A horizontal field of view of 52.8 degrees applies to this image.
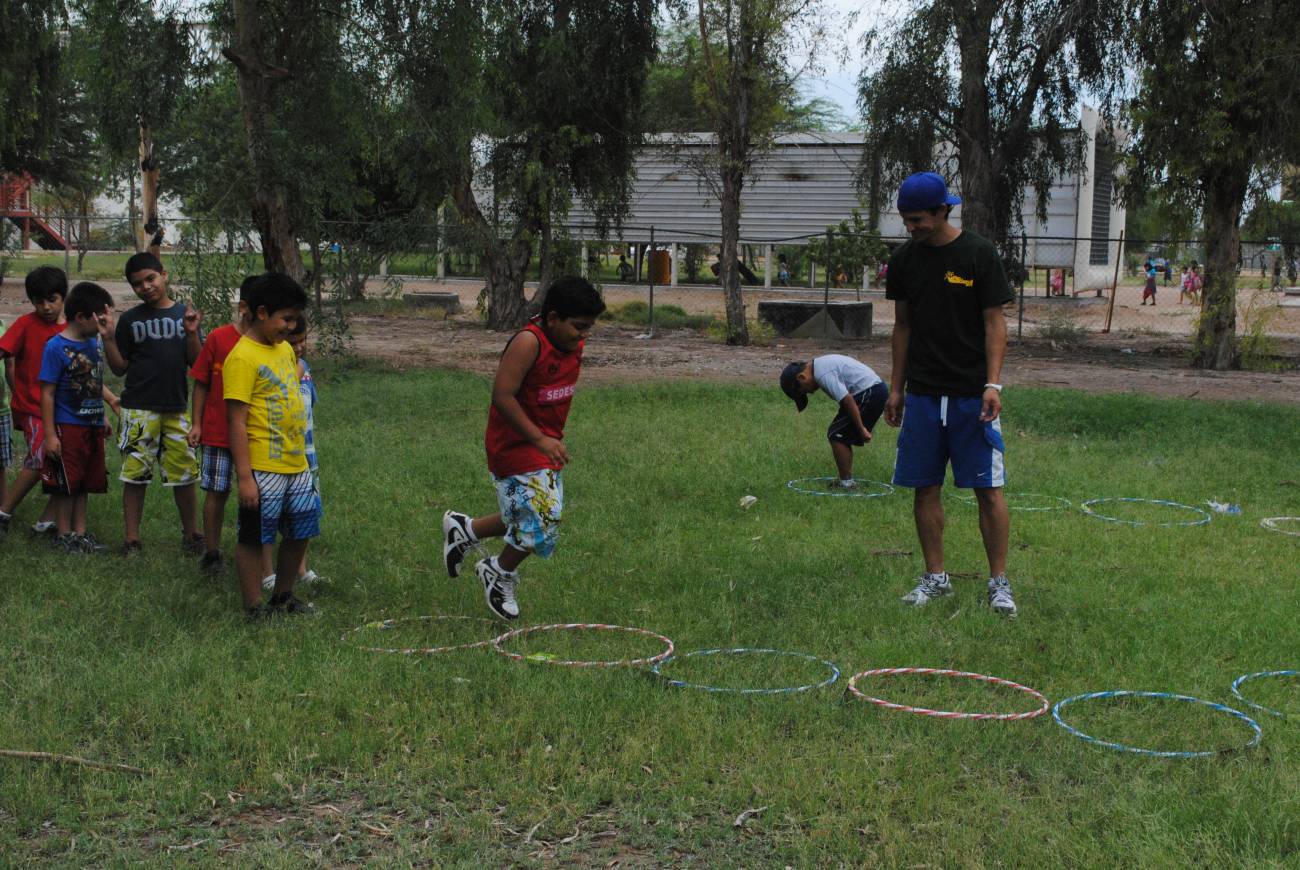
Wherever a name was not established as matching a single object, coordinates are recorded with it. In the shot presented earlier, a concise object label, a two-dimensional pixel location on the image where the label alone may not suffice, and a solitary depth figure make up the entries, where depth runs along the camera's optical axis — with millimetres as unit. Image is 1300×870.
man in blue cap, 6051
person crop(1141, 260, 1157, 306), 36028
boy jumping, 5504
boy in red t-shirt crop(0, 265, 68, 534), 7113
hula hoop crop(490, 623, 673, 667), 5191
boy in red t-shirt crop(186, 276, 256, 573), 6105
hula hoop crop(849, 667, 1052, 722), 4586
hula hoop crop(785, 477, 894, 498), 8883
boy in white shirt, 9102
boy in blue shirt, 6887
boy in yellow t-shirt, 5508
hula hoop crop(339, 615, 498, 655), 5305
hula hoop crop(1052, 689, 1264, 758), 4297
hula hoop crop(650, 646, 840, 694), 4867
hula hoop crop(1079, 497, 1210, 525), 8148
